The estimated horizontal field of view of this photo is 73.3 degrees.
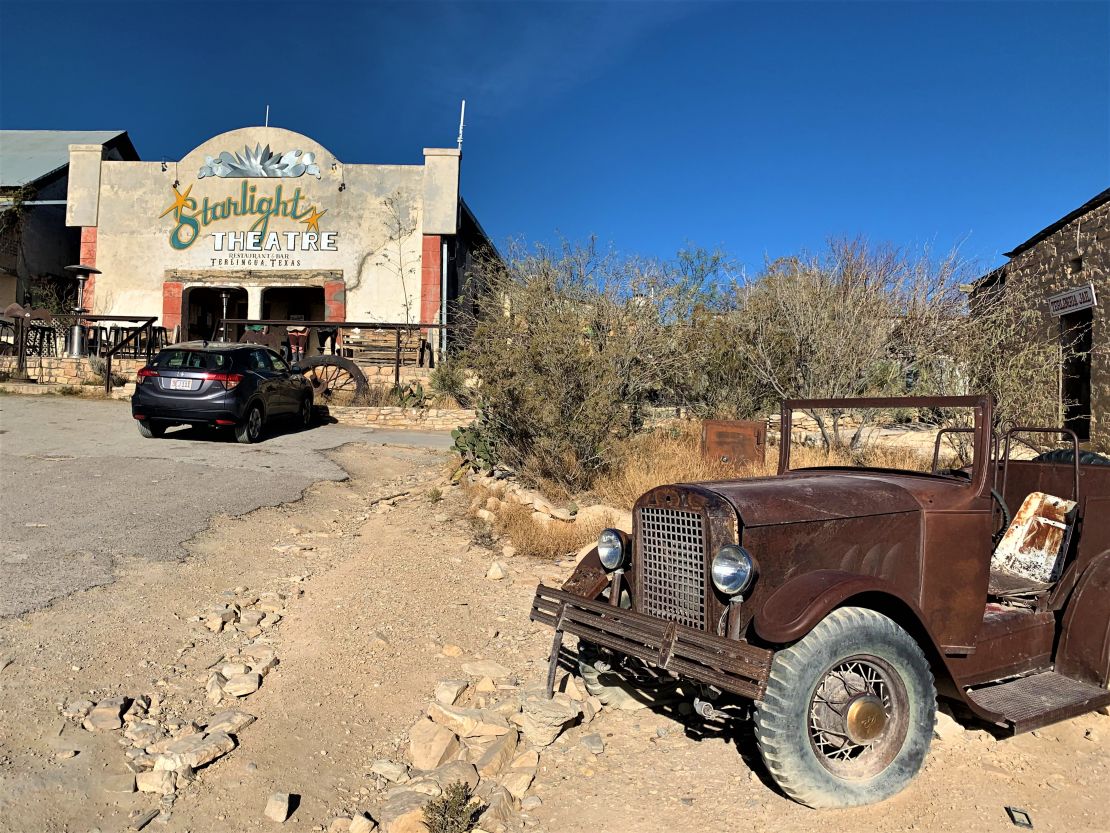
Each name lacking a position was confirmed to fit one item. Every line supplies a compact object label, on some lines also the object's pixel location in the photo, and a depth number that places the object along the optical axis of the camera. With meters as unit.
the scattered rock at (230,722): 3.43
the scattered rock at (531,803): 2.98
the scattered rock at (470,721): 3.48
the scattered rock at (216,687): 3.76
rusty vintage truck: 2.83
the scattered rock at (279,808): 2.84
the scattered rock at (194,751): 3.09
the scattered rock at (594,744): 3.39
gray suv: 10.97
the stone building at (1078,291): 11.30
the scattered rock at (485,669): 4.10
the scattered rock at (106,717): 3.35
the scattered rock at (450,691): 3.76
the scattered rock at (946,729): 3.53
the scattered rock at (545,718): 3.42
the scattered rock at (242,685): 3.83
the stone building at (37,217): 22.97
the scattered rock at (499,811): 2.81
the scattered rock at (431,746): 3.25
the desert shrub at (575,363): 7.83
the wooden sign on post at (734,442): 7.76
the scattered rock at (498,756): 3.19
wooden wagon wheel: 17.52
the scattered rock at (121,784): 2.96
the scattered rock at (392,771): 3.18
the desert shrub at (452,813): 2.72
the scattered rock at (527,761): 3.22
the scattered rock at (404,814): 2.77
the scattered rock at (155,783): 2.96
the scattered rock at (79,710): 3.39
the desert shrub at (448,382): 9.57
